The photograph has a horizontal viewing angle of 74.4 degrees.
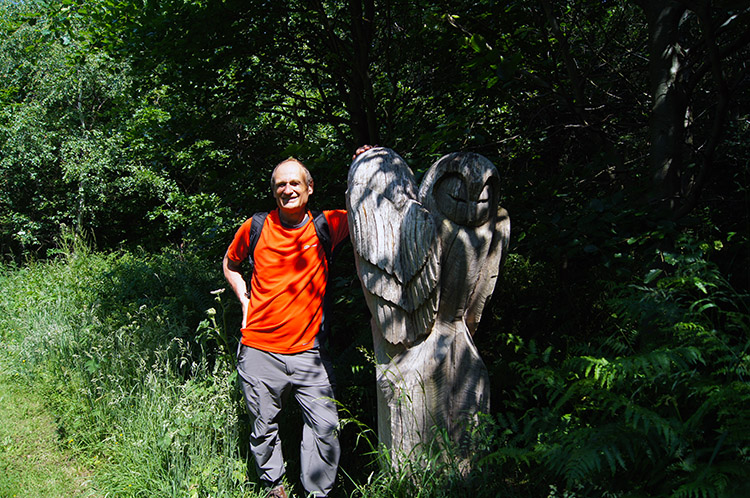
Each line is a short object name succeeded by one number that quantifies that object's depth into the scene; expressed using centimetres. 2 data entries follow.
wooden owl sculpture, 248
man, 294
